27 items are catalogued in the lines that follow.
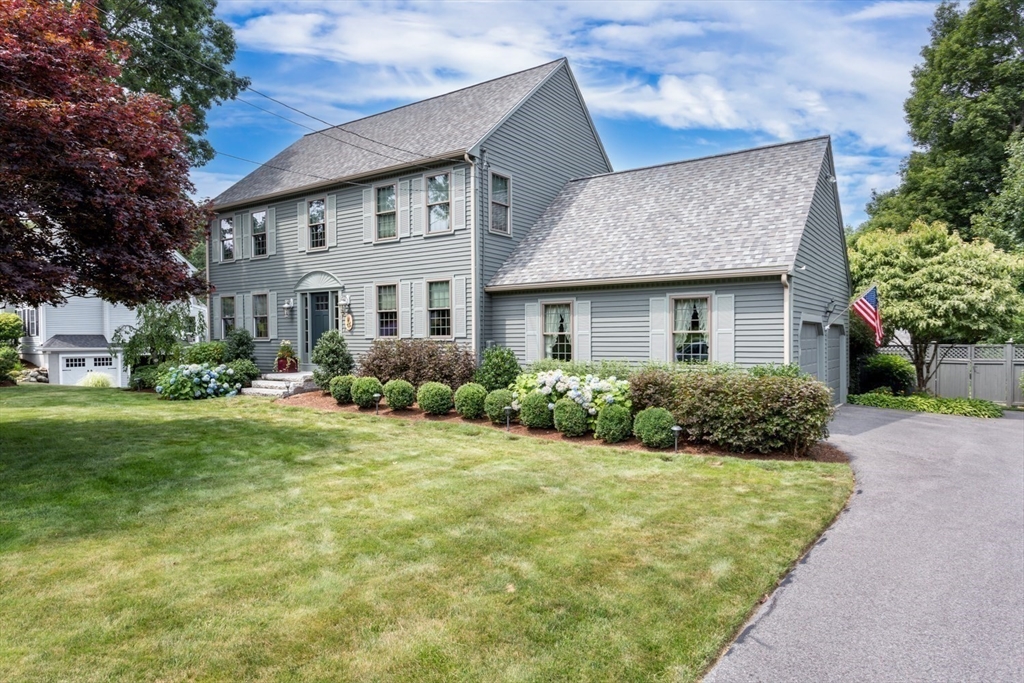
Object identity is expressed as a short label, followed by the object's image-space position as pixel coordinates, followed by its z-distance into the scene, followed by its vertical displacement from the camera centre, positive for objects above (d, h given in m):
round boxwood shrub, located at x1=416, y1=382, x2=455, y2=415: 11.48 -1.34
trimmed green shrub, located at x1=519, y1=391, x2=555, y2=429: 9.95 -1.42
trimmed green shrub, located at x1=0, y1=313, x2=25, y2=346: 20.14 +0.28
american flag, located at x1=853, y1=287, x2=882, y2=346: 12.11 +0.44
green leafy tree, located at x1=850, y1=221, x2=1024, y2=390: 13.17 +1.02
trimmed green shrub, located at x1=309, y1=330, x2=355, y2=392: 14.45 -0.67
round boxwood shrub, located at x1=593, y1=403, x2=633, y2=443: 9.04 -1.50
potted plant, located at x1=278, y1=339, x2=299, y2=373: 16.42 -0.75
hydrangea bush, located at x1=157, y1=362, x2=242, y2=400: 14.35 -1.25
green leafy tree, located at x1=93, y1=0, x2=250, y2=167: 20.05 +10.61
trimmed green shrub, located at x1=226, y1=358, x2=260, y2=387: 15.57 -1.02
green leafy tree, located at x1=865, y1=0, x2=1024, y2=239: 22.95 +9.09
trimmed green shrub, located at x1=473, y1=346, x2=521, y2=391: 11.88 -0.81
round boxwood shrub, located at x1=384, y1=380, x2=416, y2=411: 11.86 -1.28
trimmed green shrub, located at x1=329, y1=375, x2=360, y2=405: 12.80 -1.24
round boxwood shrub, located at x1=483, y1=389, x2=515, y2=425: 10.48 -1.34
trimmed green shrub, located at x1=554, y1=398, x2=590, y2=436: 9.40 -1.46
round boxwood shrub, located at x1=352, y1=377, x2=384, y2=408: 12.26 -1.23
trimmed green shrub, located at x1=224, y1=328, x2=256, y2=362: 17.42 -0.35
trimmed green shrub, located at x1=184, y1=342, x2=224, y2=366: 16.73 -0.57
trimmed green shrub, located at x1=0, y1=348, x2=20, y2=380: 17.69 -0.79
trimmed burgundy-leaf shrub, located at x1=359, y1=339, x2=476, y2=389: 12.79 -0.68
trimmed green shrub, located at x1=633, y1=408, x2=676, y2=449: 8.55 -1.50
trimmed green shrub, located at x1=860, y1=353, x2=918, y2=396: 16.03 -1.32
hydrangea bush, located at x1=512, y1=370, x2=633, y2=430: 9.48 -1.04
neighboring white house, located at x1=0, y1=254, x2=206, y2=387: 21.25 -0.13
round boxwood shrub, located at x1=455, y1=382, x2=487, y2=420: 11.02 -1.34
